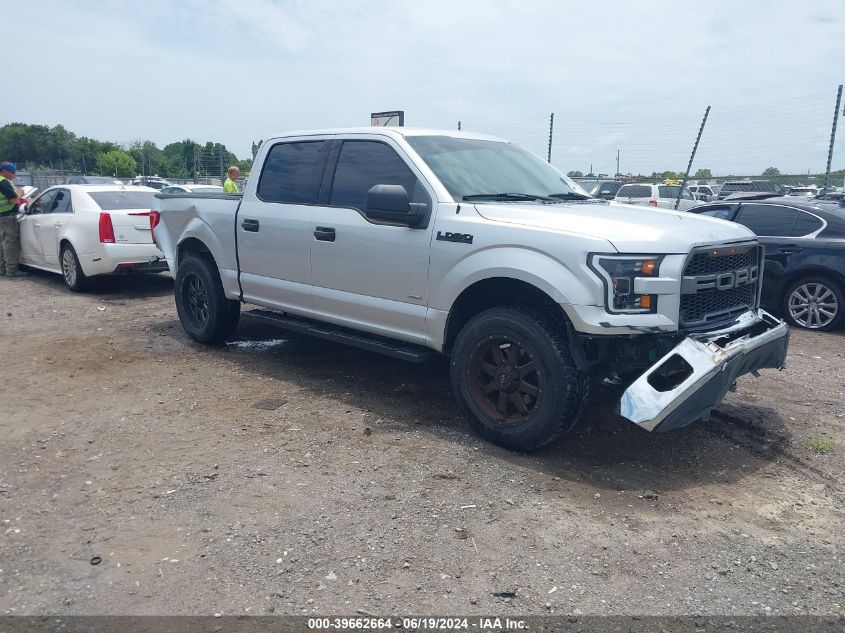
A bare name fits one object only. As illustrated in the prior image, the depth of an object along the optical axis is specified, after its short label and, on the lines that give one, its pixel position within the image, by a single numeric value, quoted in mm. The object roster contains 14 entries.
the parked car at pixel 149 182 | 25677
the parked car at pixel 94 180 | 24034
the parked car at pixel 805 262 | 8148
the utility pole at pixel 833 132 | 14066
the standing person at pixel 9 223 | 11867
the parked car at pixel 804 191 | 23469
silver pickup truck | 4059
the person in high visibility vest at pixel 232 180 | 14228
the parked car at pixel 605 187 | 23312
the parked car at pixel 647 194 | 21125
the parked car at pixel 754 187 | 23398
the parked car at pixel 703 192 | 25797
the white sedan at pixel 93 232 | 9953
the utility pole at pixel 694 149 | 13344
